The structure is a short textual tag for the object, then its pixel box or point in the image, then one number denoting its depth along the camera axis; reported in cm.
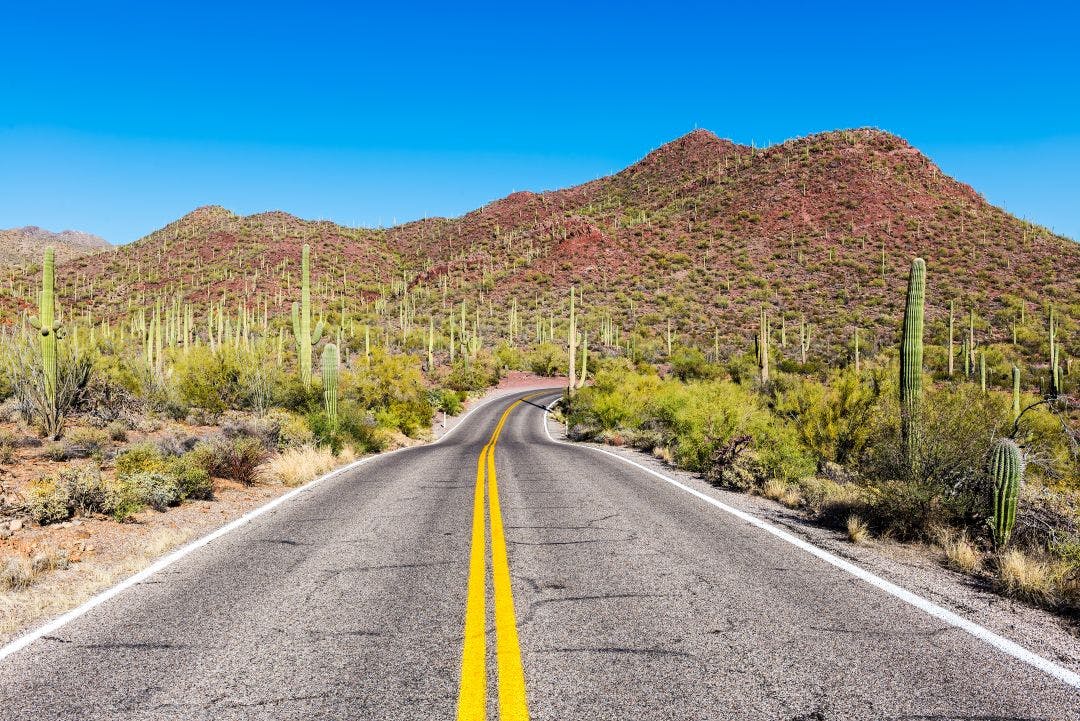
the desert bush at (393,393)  2591
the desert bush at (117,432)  1450
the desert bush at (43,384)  1412
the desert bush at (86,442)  1199
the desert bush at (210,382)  2091
